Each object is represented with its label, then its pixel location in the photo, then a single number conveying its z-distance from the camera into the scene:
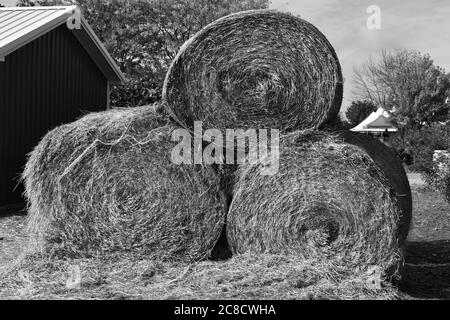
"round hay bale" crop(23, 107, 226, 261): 5.41
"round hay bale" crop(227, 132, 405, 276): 4.87
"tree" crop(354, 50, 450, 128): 33.03
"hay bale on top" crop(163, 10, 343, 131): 5.14
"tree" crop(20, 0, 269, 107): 27.11
